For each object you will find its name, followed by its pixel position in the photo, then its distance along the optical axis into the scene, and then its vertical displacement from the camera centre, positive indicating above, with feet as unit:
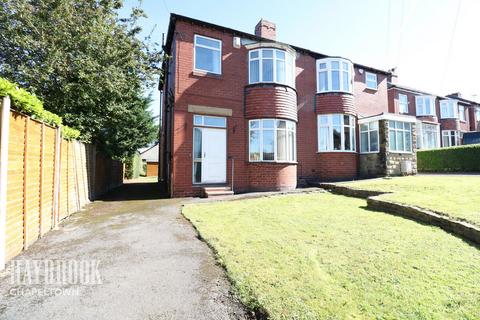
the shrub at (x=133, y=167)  91.25 +1.03
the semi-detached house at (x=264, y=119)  36.96 +7.93
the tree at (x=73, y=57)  29.35 +13.66
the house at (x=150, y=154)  151.23 +9.17
